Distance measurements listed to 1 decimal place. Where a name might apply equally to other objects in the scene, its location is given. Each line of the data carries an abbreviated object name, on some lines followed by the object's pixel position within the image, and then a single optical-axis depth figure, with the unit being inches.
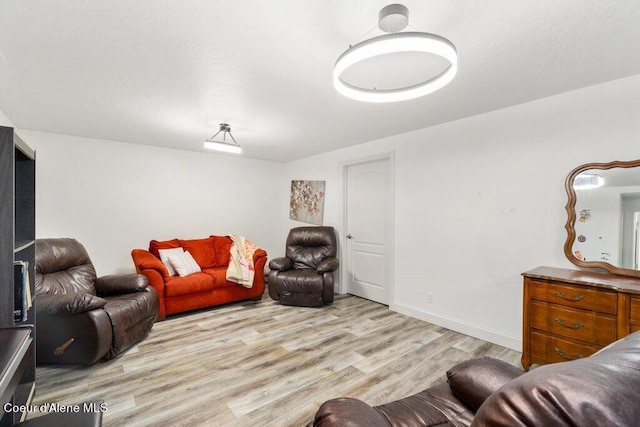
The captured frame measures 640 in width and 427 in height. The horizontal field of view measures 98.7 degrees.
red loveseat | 132.0
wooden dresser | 70.4
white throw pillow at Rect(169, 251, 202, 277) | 145.6
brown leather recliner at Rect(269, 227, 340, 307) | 150.0
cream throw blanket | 151.6
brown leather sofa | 17.6
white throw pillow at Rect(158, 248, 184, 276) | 145.6
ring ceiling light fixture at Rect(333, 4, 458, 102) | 47.3
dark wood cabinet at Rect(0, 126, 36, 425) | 51.8
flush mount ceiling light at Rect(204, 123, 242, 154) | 128.3
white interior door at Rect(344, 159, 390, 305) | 156.6
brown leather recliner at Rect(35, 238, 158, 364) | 87.4
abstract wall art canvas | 191.3
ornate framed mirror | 81.8
